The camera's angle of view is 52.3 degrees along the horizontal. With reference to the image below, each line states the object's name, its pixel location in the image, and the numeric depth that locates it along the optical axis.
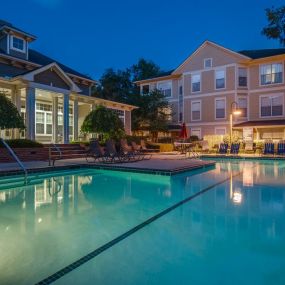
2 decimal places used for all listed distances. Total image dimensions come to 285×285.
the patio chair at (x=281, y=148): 19.19
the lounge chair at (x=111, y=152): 13.36
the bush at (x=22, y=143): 13.28
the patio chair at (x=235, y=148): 20.22
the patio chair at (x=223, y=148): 20.48
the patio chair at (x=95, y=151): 13.02
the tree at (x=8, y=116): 12.00
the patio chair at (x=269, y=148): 19.42
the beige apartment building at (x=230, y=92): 25.56
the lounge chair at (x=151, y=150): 21.46
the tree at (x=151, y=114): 28.27
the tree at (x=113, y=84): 41.91
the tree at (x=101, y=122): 17.58
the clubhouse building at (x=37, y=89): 15.44
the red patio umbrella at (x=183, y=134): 20.67
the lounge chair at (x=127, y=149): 14.36
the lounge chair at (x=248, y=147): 22.04
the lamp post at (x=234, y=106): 26.34
